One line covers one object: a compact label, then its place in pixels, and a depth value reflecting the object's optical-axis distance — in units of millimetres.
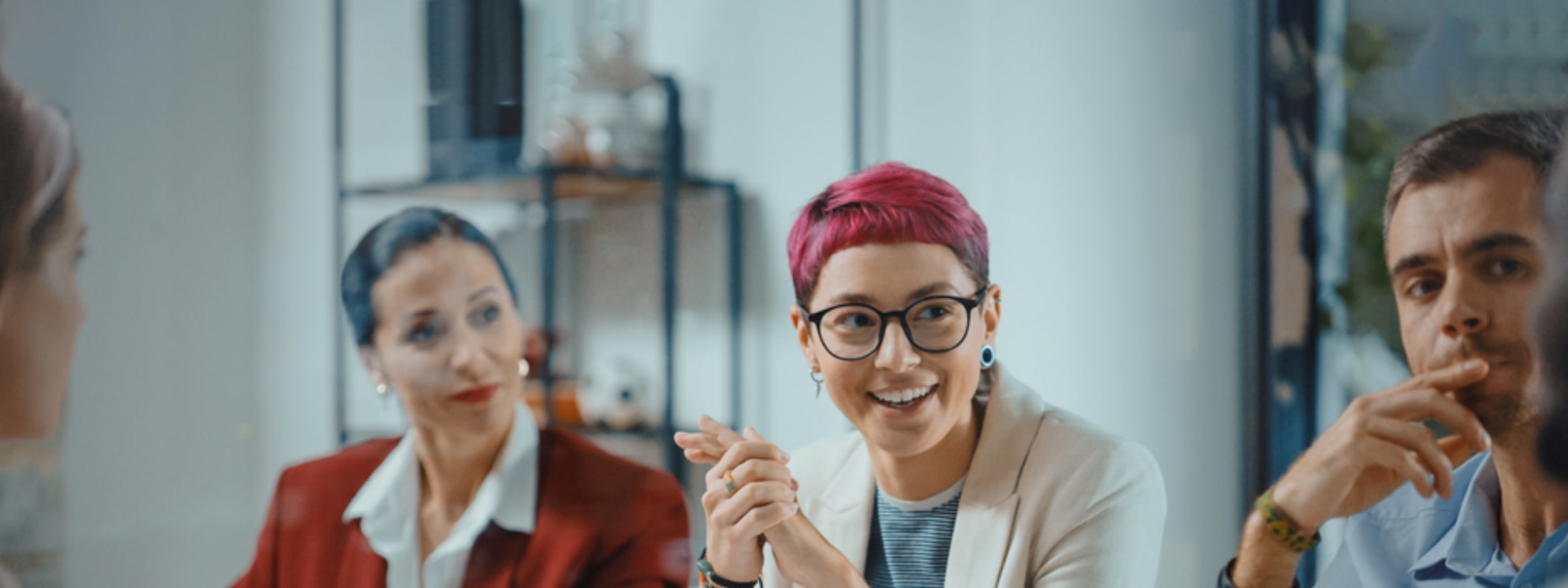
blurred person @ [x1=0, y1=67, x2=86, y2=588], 1127
